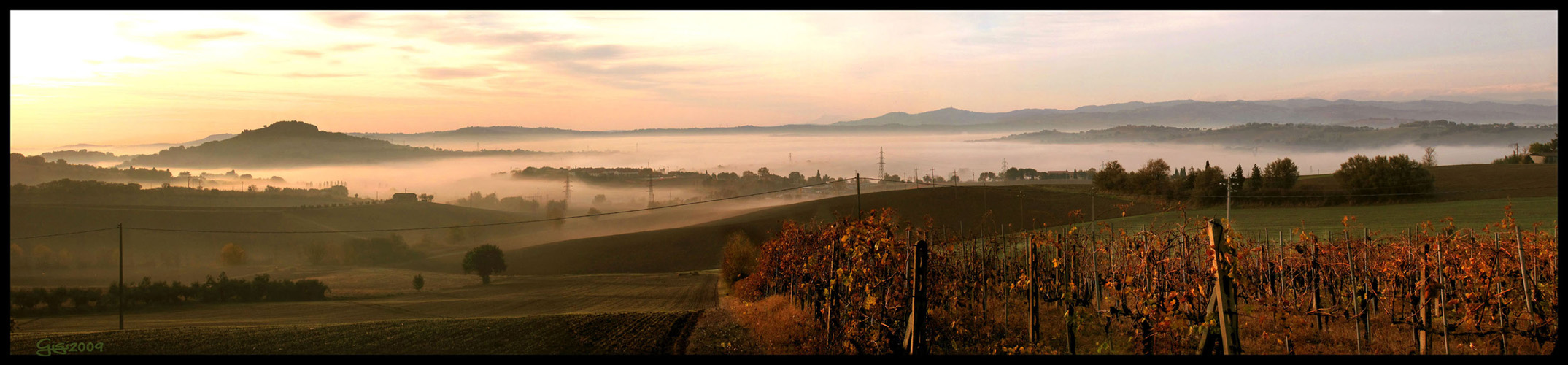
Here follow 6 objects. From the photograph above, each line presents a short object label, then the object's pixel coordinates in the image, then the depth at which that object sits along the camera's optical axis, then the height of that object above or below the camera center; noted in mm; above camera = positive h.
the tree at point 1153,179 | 62469 +470
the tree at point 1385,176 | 53000 +47
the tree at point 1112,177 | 66125 +665
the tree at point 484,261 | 66812 -4527
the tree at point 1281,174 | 56969 +407
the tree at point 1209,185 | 57625 -214
